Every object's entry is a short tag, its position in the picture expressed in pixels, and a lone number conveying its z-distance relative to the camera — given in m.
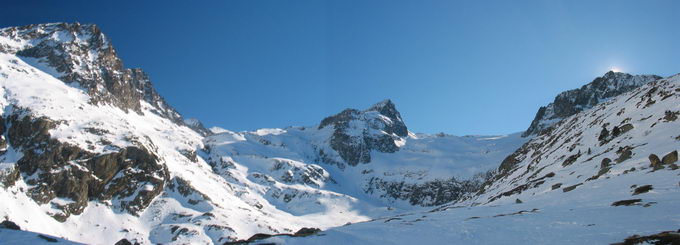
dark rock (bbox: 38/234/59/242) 20.72
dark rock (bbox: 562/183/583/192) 29.96
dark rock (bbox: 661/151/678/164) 25.62
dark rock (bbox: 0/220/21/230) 24.31
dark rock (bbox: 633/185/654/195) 21.23
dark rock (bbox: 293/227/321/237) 19.57
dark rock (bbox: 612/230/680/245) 12.35
